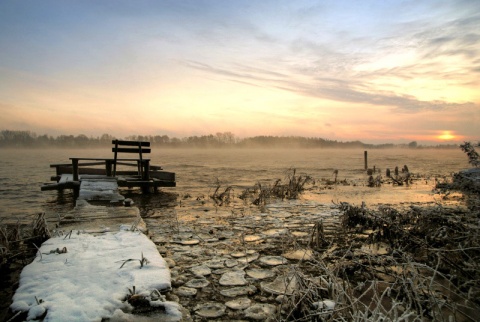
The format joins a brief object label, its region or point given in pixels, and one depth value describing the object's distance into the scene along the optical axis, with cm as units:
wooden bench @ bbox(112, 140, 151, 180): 1312
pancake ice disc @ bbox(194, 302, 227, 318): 338
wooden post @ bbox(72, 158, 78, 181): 1282
